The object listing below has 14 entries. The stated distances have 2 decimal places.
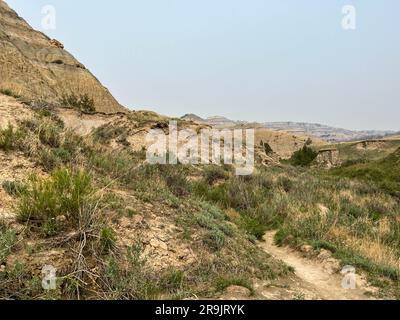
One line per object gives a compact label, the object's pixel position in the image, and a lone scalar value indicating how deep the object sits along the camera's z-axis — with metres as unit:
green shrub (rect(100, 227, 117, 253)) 5.14
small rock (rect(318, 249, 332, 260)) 7.62
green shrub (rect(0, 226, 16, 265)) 4.34
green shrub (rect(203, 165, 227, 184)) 14.35
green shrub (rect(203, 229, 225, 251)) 6.41
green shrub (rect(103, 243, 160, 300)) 4.55
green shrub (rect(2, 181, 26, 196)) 5.98
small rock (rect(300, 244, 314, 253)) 8.04
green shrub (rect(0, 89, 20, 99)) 12.26
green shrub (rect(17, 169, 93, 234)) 5.23
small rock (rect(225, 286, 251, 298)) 4.90
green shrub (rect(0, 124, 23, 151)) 7.45
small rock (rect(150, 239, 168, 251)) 5.91
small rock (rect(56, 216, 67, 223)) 5.26
